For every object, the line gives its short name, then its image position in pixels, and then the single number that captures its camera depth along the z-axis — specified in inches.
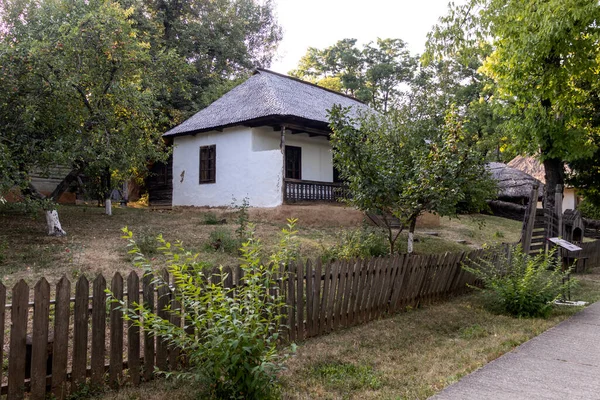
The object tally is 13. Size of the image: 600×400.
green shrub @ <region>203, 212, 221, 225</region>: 565.3
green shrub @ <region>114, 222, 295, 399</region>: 133.3
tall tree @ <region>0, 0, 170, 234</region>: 396.5
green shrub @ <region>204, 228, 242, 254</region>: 400.2
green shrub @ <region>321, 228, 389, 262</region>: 384.2
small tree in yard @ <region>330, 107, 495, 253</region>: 300.4
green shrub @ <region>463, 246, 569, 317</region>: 273.9
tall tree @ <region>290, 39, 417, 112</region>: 1603.1
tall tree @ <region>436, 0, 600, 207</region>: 385.4
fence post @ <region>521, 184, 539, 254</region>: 430.0
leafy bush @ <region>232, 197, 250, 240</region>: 436.7
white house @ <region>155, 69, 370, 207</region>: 632.4
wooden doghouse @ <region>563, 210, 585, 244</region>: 534.3
